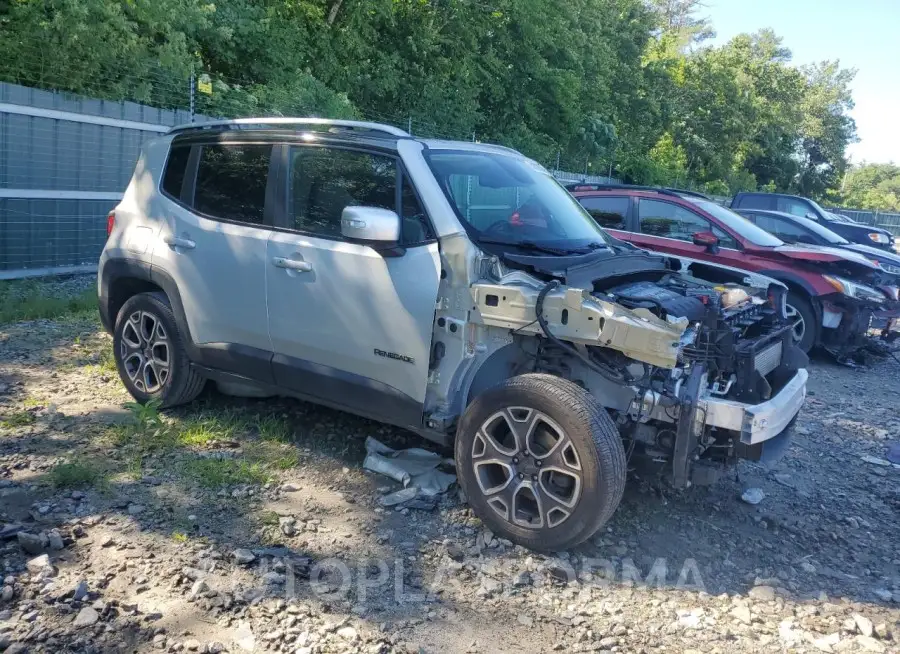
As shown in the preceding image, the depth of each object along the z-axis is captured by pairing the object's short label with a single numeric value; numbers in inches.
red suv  341.1
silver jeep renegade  149.6
